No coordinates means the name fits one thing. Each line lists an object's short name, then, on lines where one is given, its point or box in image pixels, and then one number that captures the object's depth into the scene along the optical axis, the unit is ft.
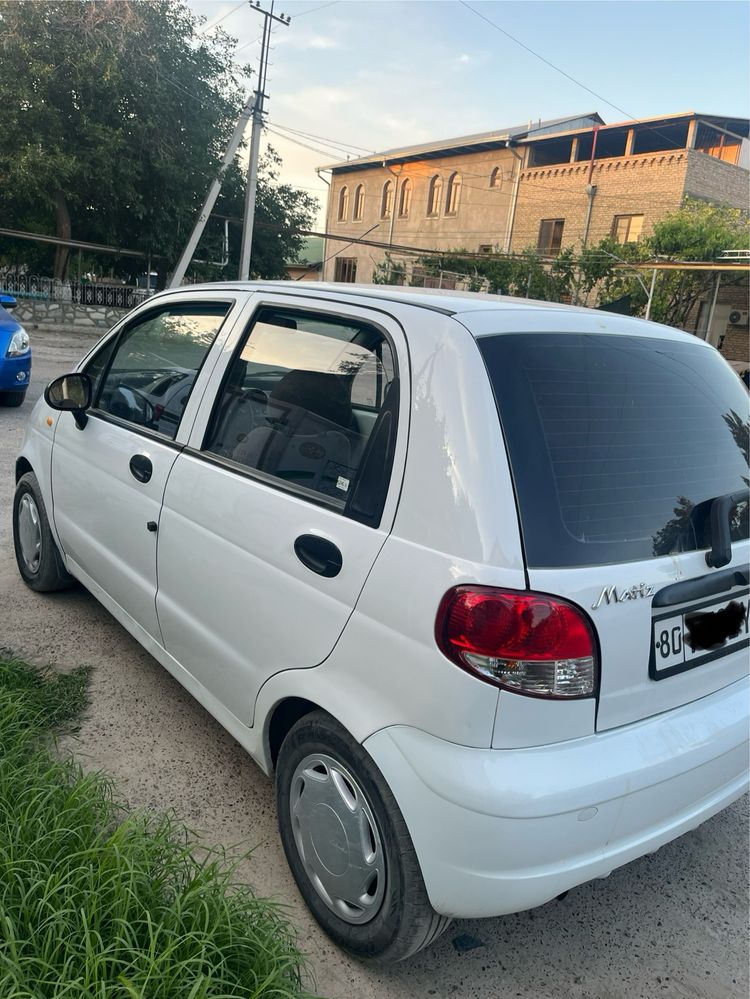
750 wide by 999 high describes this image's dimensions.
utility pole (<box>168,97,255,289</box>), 70.13
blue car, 30.17
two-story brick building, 109.09
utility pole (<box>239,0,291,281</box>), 71.26
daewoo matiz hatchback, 5.68
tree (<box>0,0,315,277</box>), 66.08
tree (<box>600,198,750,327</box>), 93.25
